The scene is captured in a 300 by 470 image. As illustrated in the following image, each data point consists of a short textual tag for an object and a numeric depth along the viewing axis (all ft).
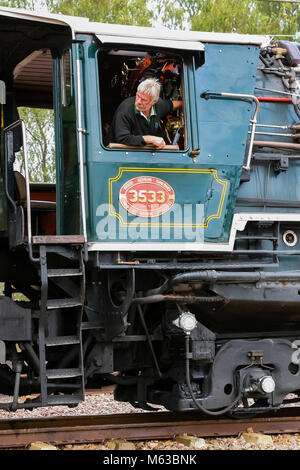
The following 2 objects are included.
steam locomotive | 40.78
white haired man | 41.70
